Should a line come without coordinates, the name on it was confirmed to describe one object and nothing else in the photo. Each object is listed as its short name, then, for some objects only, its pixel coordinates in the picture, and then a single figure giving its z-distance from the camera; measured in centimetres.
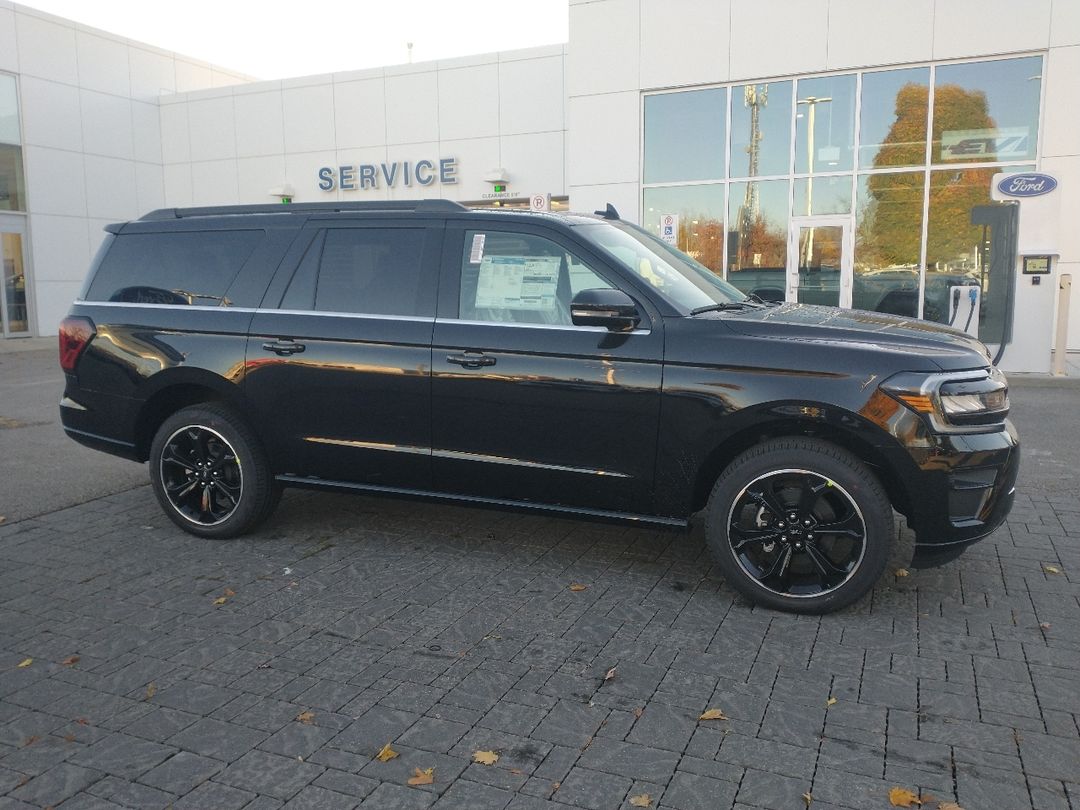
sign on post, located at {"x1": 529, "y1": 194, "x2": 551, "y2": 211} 1688
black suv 401
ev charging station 1330
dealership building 1479
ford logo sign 1337
